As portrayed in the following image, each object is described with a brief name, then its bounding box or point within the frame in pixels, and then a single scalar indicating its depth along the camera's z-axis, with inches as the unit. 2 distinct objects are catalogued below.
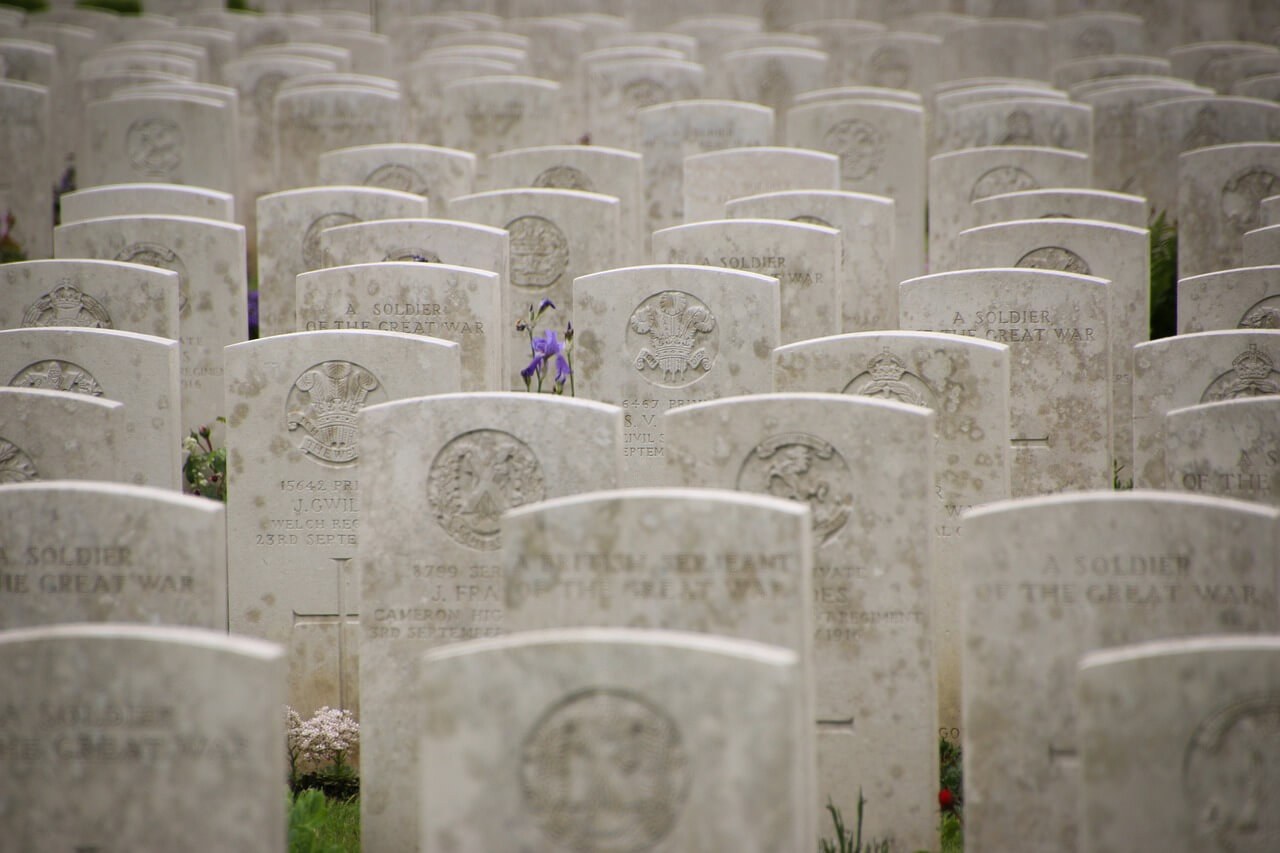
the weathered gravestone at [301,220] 626.2
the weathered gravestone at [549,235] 621.3
